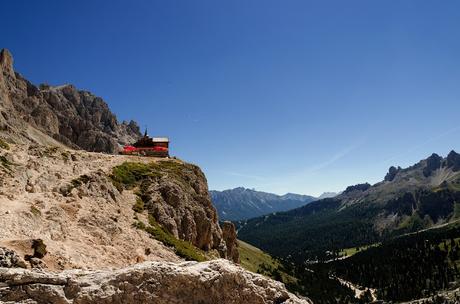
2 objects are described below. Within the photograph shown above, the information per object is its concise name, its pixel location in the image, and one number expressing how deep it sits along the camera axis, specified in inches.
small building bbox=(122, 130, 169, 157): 3946.9
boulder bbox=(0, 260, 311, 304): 538.0
